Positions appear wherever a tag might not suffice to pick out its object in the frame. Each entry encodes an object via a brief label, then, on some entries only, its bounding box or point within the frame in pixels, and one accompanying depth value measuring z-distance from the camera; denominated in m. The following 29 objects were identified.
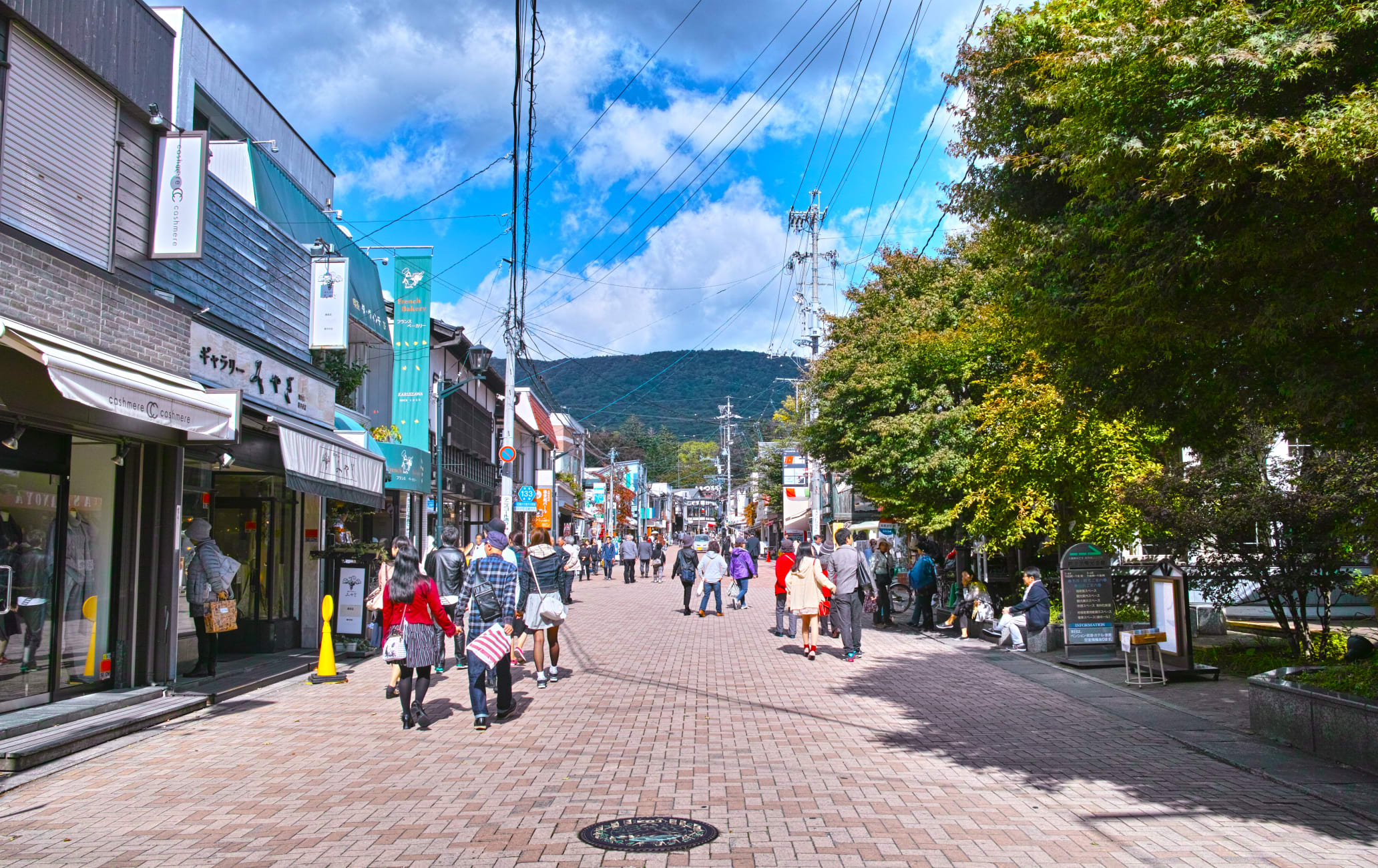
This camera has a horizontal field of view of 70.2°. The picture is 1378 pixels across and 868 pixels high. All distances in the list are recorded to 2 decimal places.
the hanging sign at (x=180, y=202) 10.40
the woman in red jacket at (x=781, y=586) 17.41
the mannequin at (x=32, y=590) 8.62
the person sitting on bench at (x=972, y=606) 16.89
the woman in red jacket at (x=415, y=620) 8.76
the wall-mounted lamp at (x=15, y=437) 8.14
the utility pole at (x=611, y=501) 66.75
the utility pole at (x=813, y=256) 38.97
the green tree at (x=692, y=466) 156.25
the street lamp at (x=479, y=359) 21.39
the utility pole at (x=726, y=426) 90.31
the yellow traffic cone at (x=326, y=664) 11.59
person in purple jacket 22.52
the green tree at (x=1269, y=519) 10.95
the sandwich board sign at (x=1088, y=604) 12.95
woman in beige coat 14.11
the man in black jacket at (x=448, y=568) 10.31
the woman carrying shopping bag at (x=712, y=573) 20.45
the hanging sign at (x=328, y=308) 15.43
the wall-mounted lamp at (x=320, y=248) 15.95
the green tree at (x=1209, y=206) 5.44
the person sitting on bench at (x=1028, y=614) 14.52
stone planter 6.92
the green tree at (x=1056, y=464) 14.13
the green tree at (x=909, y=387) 18.98
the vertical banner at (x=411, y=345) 23.64
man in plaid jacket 8.77
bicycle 23.00
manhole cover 5.26
